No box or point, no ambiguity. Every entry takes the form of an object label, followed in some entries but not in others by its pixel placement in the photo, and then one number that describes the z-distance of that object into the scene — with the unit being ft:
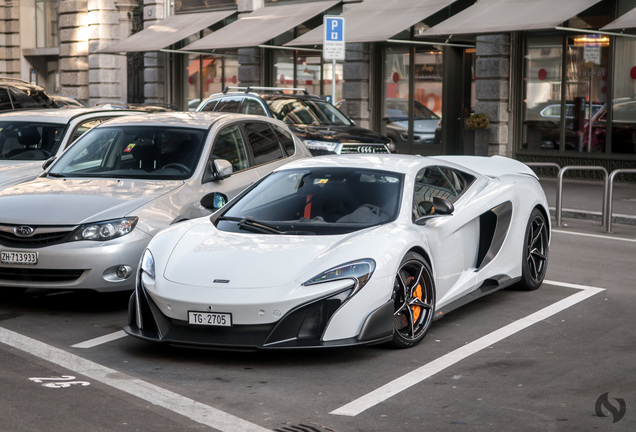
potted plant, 72.54
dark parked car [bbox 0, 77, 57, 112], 60.08
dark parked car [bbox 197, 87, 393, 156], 59.88
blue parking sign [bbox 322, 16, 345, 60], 63.87
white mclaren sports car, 21.30
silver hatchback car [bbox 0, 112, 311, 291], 26.68
